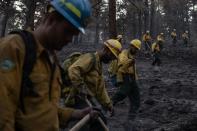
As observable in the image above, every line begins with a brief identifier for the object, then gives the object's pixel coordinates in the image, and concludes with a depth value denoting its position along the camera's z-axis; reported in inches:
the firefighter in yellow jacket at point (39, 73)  69.0
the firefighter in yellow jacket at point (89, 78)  163.0
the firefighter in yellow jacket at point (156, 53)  684.2
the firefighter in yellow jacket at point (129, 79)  287.7
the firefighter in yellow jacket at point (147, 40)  928.9
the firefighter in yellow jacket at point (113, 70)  310.2
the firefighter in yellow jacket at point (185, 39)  1227.4
